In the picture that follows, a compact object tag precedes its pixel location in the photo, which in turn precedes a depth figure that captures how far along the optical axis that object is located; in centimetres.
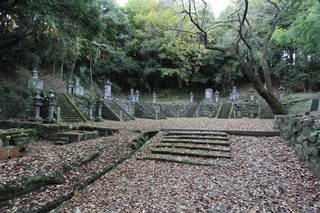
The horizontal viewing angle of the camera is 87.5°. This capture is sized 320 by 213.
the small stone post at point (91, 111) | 1109
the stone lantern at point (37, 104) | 818
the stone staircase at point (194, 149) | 419
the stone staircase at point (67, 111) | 1004
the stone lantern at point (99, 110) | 1094
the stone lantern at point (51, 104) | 838
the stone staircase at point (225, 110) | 1390
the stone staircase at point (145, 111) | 1450
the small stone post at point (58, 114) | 933
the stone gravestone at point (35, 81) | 1156
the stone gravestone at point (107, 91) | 1473
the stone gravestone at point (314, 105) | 1132
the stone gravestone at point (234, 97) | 1787
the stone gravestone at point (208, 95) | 1933
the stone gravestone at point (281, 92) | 1642
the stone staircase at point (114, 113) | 1214
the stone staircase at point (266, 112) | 1215
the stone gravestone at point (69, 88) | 1346
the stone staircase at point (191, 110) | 1739
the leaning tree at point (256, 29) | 837
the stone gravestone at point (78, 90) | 1384
